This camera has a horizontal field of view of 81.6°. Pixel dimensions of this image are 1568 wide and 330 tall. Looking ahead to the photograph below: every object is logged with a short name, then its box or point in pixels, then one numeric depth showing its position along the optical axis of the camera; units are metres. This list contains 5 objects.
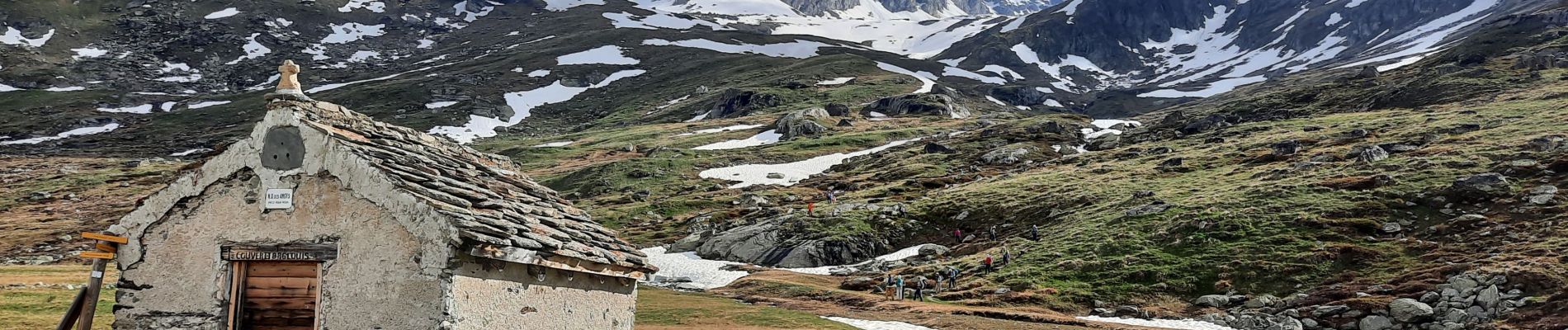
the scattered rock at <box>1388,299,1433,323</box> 30.58
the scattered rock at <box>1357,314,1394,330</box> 30.72
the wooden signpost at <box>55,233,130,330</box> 10.63
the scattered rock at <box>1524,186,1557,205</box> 40.91
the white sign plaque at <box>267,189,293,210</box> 11.05
